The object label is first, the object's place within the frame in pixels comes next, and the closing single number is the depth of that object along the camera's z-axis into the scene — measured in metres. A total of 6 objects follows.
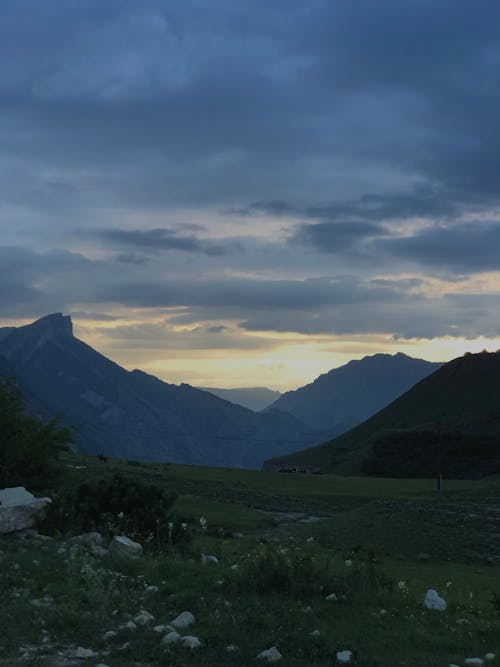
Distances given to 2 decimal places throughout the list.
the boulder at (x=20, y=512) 20.64
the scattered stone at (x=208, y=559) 16.70
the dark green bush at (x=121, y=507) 20.70
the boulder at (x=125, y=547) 16.86
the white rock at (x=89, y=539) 17.92
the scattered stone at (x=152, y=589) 13.46
